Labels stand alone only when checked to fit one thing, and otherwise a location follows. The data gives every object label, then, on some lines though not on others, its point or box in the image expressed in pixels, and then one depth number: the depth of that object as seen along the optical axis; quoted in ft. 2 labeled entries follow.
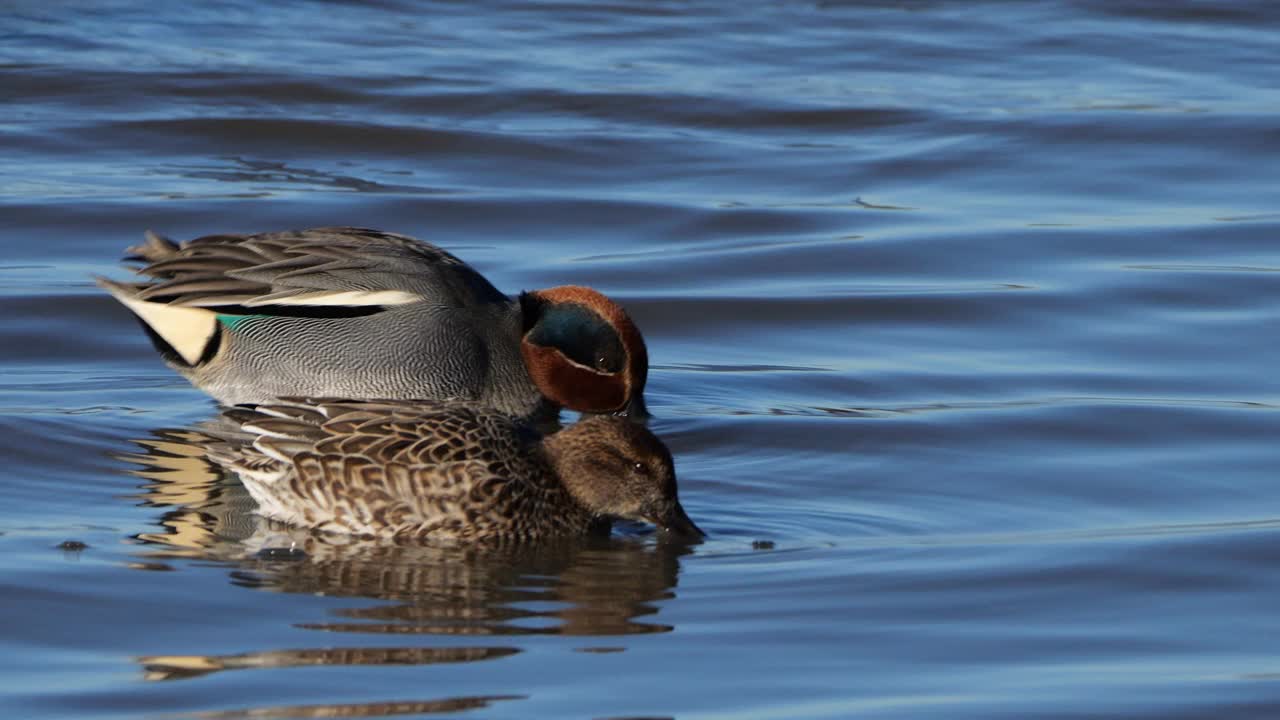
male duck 53.11
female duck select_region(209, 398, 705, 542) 40.70
